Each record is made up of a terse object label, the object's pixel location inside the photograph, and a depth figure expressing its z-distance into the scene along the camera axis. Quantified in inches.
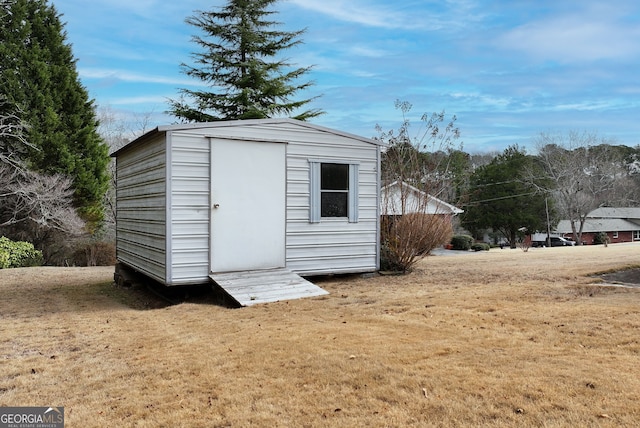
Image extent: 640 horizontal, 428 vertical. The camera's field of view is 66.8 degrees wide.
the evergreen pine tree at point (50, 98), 660.1
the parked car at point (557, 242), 1664.4
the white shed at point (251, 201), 294.2
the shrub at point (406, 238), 379.2
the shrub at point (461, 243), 1334.9
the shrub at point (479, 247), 1339.8
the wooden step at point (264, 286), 269.6
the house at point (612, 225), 1911.9
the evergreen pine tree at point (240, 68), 887.7
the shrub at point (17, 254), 571.2
